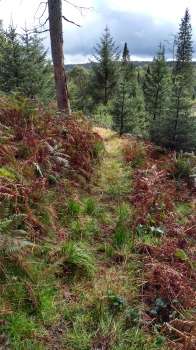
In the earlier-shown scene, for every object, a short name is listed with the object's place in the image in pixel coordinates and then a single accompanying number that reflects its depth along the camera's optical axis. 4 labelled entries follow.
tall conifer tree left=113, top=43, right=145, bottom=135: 16.22
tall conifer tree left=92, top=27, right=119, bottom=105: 30.59
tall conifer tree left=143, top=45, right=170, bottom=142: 30.42
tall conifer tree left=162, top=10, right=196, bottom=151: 10.44
